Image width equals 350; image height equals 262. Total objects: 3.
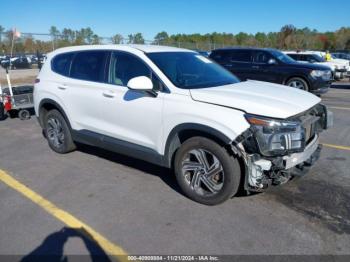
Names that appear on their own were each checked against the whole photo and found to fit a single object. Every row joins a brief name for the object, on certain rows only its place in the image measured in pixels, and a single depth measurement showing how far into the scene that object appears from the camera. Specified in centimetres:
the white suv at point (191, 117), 359
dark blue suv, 1182
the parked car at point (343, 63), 1955
